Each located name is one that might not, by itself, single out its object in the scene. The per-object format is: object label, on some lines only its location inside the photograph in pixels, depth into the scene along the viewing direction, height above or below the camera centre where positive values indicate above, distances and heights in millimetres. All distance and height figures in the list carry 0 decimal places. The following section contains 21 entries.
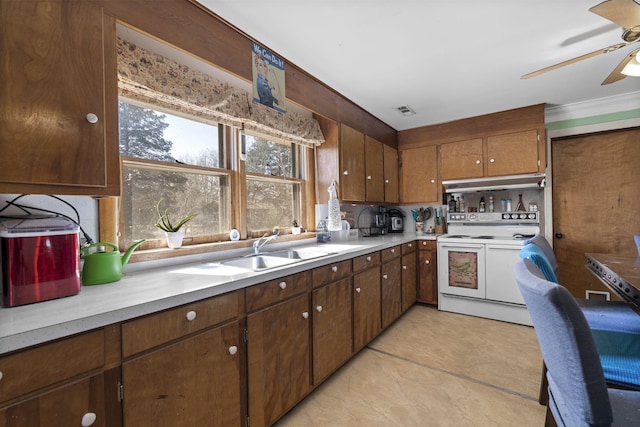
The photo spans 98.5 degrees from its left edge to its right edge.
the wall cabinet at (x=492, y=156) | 3104 +644
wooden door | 2986 +91
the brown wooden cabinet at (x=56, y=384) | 733 -475
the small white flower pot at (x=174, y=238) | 1741 -142
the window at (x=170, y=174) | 1641 +283
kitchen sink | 1901 -336
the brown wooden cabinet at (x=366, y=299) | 2270 -766
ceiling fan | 1290 +940
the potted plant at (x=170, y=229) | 1743 -81
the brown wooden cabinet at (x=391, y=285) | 2711 -757
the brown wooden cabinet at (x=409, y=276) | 3189 -780
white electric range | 2953 -626
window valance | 1446 +773
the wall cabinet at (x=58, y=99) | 935 +447
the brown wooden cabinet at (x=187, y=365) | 978 -601
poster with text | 1857 +962
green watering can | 1237 -224
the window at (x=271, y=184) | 2375 +283
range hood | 3142 +321
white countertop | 781 -305
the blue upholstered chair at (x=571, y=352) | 720 -392
